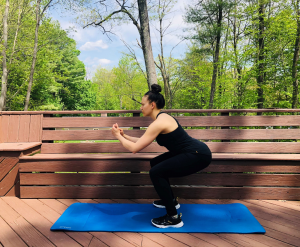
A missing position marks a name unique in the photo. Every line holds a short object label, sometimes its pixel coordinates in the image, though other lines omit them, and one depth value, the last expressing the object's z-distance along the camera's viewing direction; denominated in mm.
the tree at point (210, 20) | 9422
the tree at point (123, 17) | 5286
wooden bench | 2789
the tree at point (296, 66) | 7910
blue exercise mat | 2076
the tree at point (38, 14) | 9617
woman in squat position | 2033
